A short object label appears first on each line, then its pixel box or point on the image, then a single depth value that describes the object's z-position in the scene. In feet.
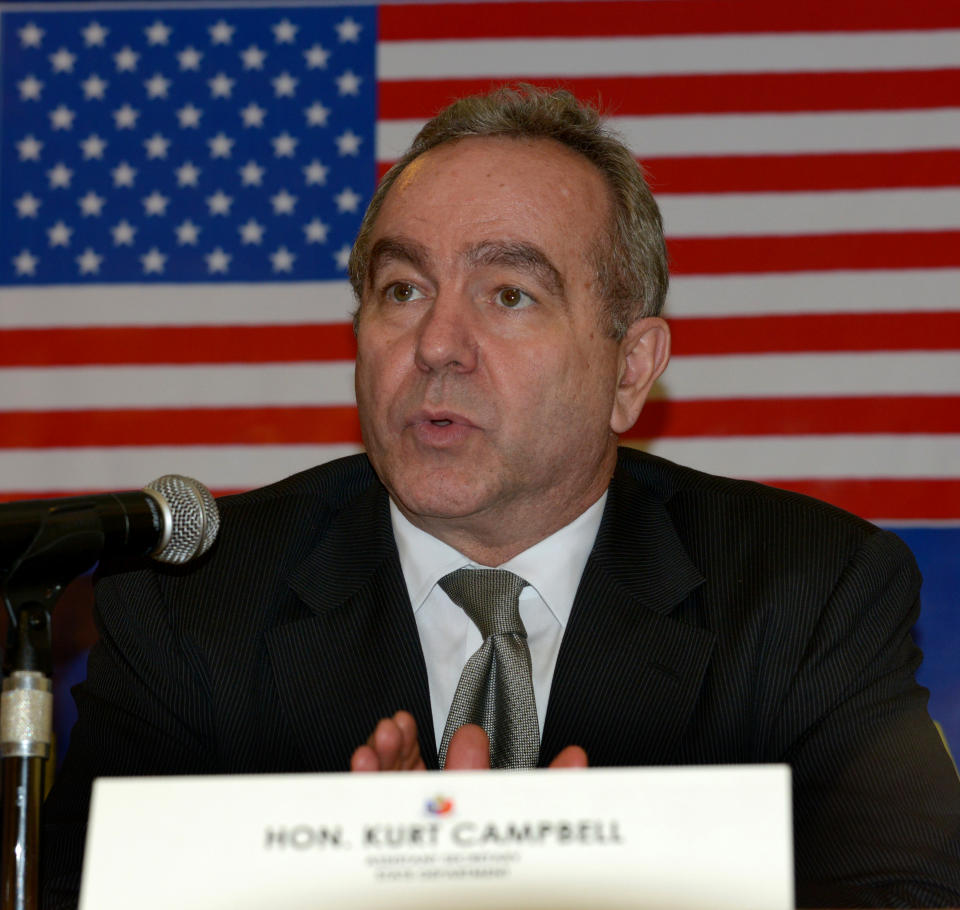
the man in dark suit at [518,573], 10.39
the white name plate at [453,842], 8.82
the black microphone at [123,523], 9.61
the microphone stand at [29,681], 9.55
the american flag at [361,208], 11.95
